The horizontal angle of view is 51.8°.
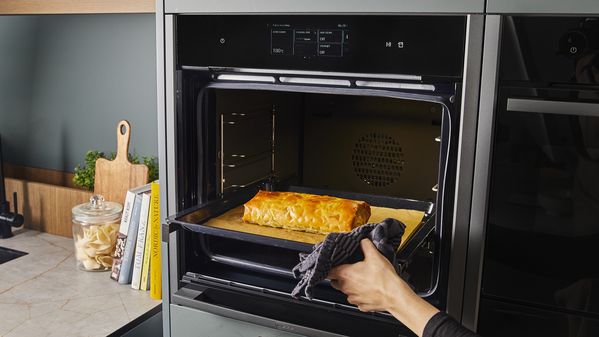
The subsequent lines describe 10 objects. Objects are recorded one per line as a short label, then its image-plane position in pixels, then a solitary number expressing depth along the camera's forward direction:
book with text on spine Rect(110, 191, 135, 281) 1.78
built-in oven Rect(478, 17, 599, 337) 1.02
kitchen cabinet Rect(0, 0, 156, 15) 1.66
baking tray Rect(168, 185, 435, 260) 1.18
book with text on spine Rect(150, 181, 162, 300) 1.68
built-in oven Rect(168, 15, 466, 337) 1.15
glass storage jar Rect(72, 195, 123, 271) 1.86
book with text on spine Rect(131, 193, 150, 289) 1.72
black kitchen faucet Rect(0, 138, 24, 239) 2.14
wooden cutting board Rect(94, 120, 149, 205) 1.99
